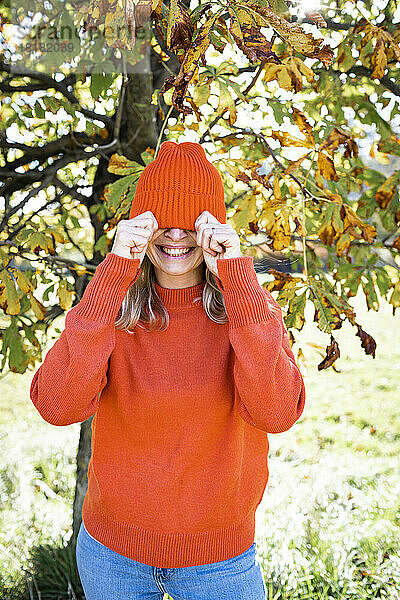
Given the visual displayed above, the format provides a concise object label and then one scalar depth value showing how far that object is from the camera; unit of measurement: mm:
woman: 1380
